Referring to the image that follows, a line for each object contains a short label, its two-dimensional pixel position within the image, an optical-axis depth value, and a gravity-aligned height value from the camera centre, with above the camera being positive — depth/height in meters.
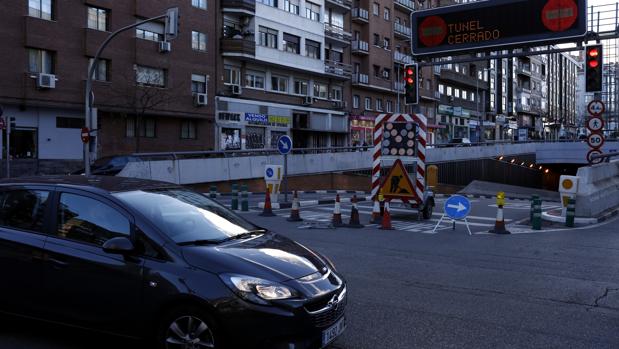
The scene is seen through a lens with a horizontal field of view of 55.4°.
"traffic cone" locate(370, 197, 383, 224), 15.02 -1.18
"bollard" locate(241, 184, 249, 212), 17.31 -0.99
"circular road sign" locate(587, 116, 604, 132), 19.36 +1.50
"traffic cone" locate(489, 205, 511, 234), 13.47 -1.32
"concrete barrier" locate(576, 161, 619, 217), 15.70 -0.62
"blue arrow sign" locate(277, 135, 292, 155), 19.61 +0.75
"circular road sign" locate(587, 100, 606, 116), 18.80 +1.96
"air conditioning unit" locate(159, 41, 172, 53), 35.19 +7.27
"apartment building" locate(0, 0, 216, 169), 29.55 +5.04
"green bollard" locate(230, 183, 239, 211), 17.53 -0.94
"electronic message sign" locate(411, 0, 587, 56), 19.89 +5.12
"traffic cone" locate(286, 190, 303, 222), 15.10 -1.19
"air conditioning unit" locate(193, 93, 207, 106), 37.88 +4.41
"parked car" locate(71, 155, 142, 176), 22.64 +0.08
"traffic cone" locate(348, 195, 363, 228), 14.22 -1.19
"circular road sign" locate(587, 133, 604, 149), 20.16 +0.96
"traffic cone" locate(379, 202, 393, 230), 13.91 -1.26
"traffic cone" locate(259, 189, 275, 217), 16.30 -1.15
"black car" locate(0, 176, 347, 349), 4.30 -0.82
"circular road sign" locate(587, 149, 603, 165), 20.27 +0.59
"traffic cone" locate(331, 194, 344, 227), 14.36 -1.21
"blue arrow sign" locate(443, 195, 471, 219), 13.29 -0.88
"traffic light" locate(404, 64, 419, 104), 20.70 +2.99
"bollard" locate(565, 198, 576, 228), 14.55 -1.10
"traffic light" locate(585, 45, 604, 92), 18.47 +3.19
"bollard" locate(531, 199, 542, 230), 14.05 -1.11
